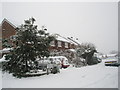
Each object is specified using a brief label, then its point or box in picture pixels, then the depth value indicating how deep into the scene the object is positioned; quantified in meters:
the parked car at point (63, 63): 15.82
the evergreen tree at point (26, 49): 11.37
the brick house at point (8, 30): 23.21
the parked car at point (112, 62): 15.89
